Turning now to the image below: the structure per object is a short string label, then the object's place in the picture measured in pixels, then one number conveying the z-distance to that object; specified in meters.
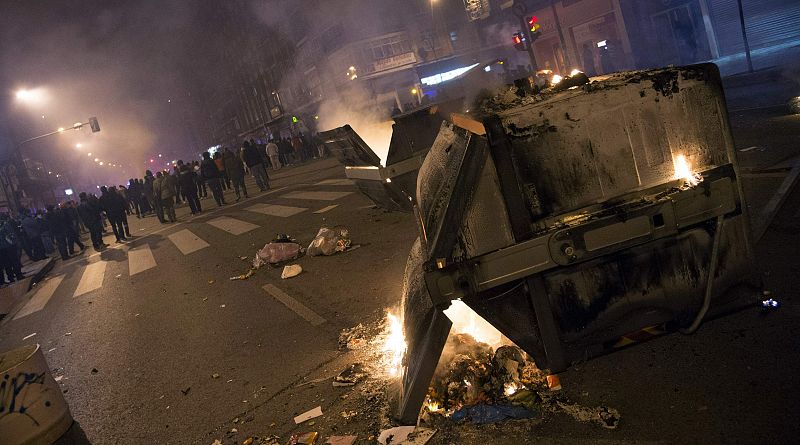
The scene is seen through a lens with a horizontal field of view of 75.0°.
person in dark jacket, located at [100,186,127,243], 15.73
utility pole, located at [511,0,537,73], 19.62
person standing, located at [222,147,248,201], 17.19
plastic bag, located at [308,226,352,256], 7.76
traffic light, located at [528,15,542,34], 20.59
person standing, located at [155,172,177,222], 17.01
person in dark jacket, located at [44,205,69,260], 16.39
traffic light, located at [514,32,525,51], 21.88
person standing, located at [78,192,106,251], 15.60
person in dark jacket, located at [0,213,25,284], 13.99
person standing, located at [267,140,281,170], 25.42
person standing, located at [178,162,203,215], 16.67
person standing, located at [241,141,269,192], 17.31
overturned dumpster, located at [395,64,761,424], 2.61
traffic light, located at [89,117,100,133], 35.41
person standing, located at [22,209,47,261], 17.38
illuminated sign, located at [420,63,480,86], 40.36
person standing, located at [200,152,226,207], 16.42
